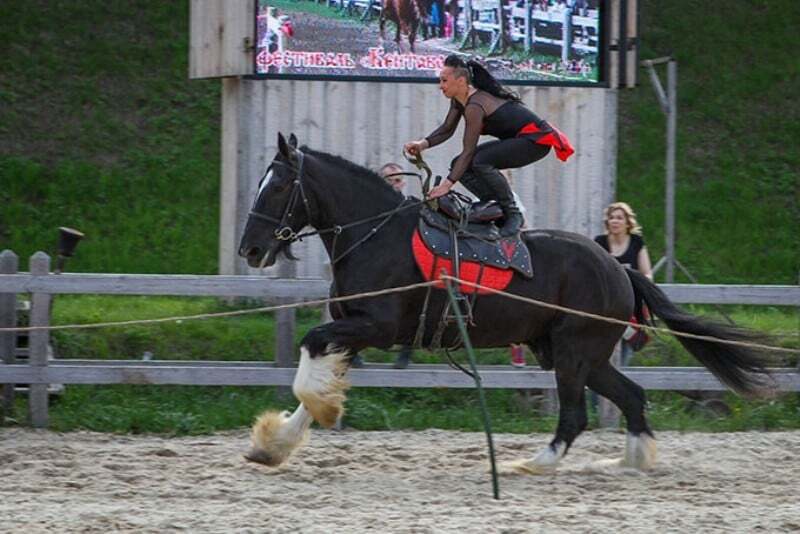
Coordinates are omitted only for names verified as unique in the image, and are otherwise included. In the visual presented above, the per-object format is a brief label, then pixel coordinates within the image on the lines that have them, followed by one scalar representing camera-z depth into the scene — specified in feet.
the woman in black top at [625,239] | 69.10
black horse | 53.78
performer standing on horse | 55.36
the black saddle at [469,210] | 55.88
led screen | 82.58
